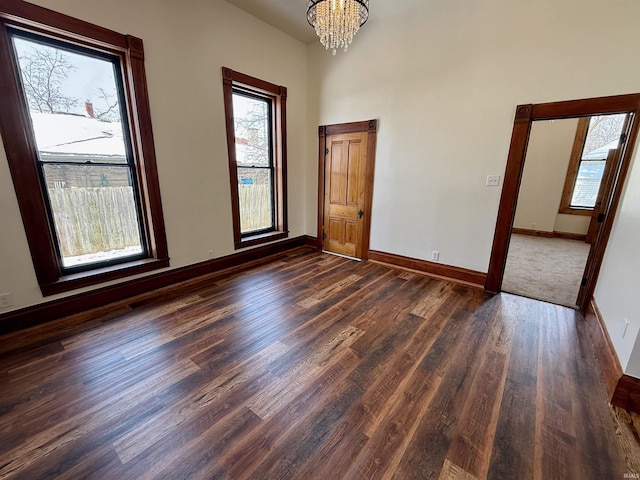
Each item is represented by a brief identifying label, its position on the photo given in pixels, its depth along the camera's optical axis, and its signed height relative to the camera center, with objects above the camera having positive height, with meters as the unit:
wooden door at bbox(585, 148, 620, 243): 5.54 -0.19
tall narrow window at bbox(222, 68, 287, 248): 3.65 +0.28
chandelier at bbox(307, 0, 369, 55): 2.22 +1.35
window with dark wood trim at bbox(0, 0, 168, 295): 2.15 +0.23
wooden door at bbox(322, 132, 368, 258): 4.16 -0.25
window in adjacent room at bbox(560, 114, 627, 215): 5.69 +0.44
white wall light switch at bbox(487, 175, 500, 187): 3.07 -0.01
